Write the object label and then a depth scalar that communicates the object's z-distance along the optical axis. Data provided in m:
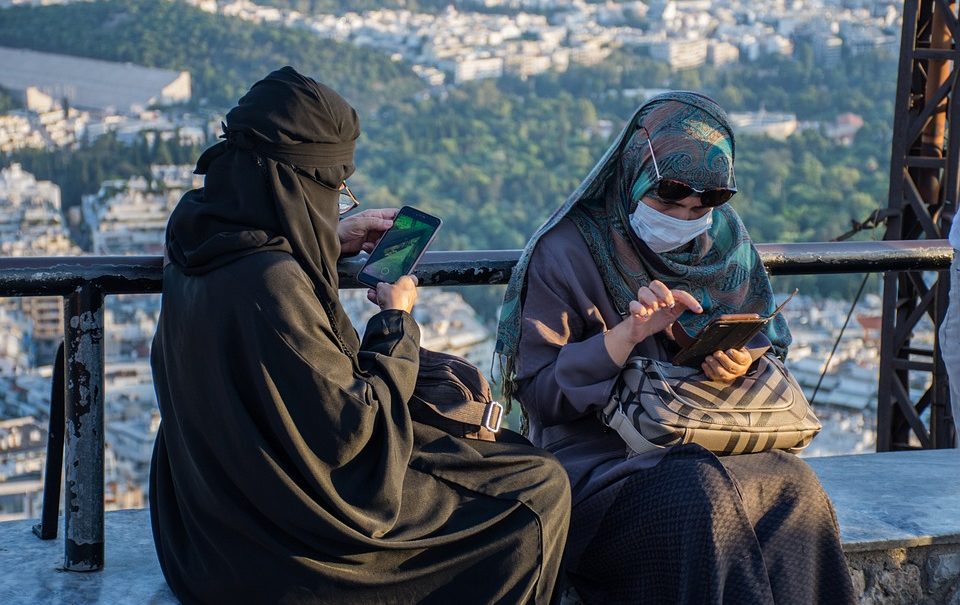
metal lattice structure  6.32
